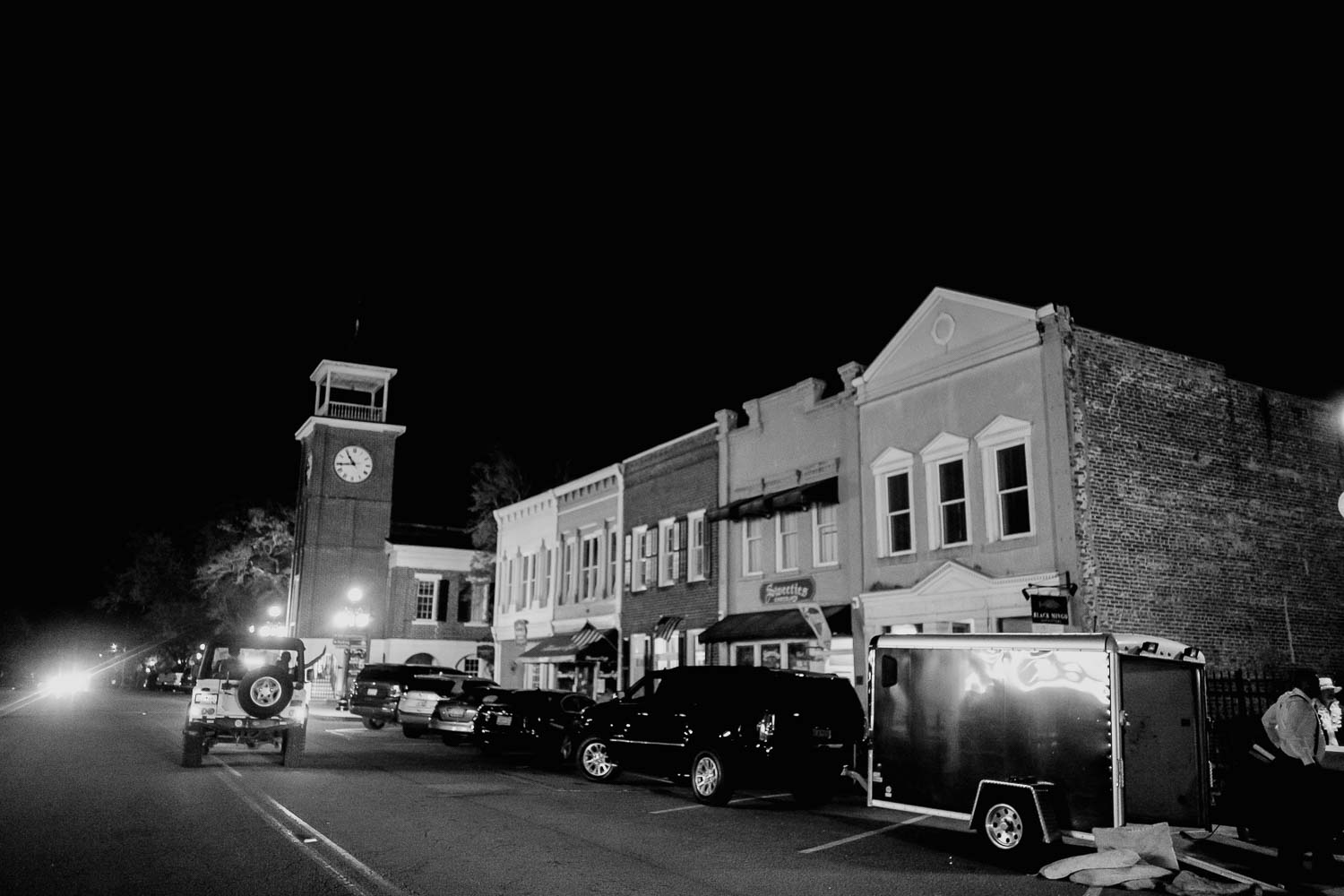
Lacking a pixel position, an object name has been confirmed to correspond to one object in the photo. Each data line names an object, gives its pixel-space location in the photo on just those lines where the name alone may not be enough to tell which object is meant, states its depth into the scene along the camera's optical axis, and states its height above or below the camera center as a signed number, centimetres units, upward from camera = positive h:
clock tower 5378 +800
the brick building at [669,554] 2736 +317
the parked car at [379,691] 2714 -56
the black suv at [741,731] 1330 -75
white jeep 1569 -66
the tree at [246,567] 5694 +537
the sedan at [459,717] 2128 -93
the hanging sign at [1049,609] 1565 +99
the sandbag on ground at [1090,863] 870 -149
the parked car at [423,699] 2384 -66
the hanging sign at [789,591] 2342 +181
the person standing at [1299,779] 902 -85
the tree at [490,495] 4372 +713
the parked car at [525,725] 1952 -98
